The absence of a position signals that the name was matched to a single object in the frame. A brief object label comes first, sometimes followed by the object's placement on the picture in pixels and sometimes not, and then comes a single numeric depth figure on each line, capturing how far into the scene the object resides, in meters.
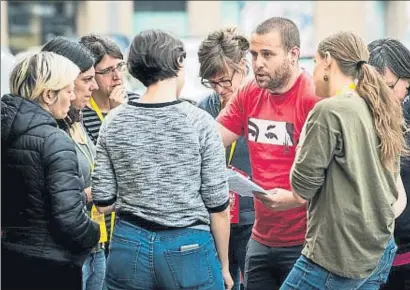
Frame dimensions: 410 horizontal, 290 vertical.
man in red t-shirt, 9.35
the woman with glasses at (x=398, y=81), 9.54
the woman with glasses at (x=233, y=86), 10.74
